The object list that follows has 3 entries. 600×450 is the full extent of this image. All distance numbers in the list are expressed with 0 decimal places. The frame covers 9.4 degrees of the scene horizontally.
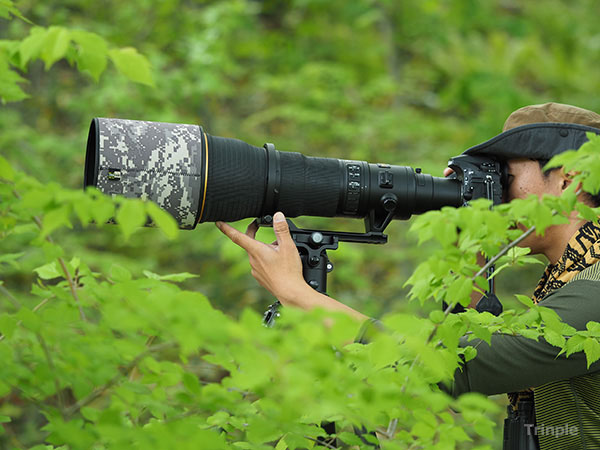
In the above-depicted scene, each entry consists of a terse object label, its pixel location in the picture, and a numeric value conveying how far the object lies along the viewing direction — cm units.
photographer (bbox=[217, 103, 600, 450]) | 588
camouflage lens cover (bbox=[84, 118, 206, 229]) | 587
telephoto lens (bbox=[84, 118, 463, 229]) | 588
